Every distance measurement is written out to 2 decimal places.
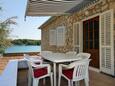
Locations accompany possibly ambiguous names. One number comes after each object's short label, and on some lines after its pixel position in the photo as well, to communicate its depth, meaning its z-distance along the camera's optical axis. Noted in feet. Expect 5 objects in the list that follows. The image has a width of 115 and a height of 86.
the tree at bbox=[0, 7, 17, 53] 19.58
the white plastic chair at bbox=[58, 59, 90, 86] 7.84
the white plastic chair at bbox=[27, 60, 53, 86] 8.32
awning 12.33
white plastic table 8.53
